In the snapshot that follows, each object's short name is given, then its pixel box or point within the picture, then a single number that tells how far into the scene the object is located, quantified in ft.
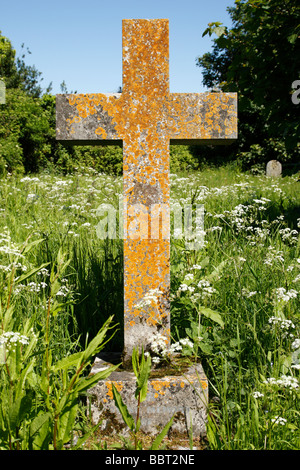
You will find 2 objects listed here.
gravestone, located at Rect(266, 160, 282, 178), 48.88
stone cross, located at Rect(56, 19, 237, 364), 7.50
